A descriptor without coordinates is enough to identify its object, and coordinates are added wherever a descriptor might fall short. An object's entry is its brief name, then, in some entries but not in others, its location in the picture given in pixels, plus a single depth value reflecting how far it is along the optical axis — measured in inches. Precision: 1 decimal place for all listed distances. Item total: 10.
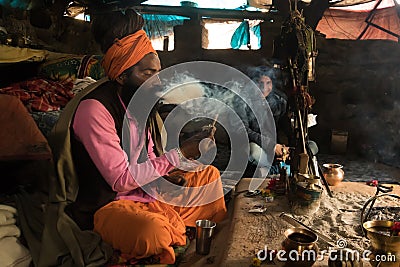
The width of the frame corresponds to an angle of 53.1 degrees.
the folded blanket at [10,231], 83.7
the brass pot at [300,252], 67.8
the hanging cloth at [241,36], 341.1
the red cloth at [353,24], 341.4
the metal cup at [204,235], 88.5
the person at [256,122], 164.2
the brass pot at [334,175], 117.8
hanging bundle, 111.3
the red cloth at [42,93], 161.6
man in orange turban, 85.2
